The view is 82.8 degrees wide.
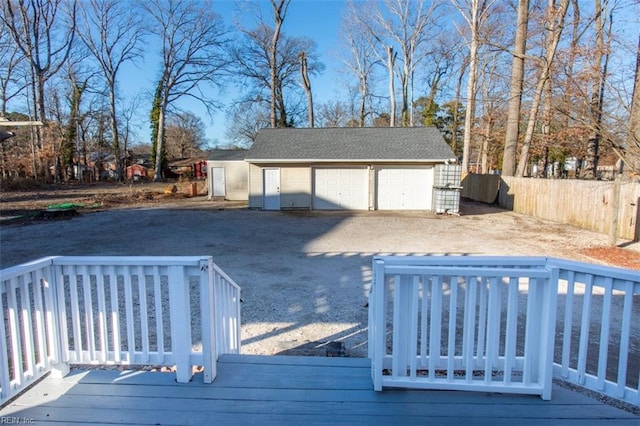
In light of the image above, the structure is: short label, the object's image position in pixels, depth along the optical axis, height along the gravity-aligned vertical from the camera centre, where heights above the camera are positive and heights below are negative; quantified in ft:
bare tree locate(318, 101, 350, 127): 111.75 +18.00
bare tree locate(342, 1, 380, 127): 91.76 +28.45
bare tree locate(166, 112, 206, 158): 158.07 +15.75
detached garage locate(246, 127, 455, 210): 50.26 -0.52
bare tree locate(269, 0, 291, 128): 80.07 +30.61
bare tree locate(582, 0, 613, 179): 24.78 +6.50
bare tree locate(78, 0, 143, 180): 94.84 +31.81
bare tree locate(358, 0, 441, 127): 82.79 +30.31
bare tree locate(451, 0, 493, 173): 61.05 +23.29
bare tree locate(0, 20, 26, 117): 78.10 +24.22
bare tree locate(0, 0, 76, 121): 76.74 +30.80
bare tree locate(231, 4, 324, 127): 93.45 +27.98
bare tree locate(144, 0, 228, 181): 96.27 +30.36
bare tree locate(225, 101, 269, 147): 100.63 +16.30
